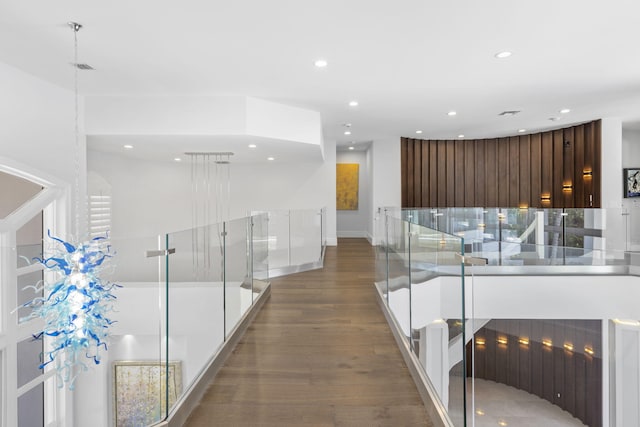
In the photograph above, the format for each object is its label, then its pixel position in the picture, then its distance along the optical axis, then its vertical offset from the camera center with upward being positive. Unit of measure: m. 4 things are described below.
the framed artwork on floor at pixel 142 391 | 2.40 -1.60
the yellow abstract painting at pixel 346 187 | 12.37 +0.81
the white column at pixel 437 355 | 2.29 -0.99
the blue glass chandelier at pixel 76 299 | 3.98 -0.98
